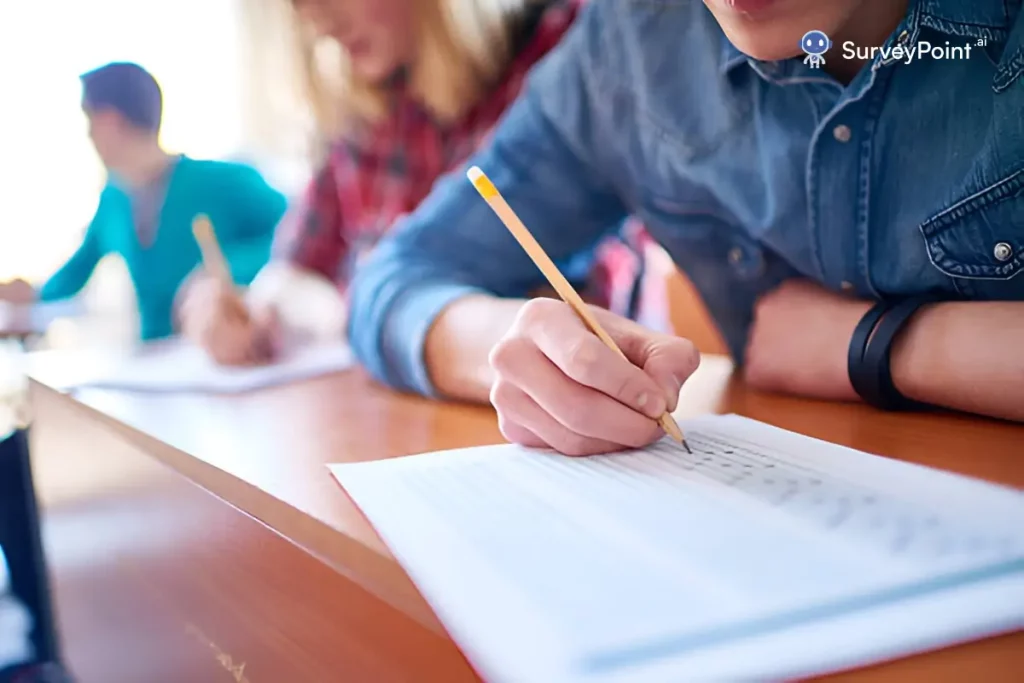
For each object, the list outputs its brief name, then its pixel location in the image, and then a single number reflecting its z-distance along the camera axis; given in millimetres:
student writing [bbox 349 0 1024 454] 405
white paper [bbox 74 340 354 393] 688
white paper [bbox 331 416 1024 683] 200
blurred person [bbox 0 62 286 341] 1240
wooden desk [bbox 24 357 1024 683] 292
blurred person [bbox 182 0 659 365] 884
